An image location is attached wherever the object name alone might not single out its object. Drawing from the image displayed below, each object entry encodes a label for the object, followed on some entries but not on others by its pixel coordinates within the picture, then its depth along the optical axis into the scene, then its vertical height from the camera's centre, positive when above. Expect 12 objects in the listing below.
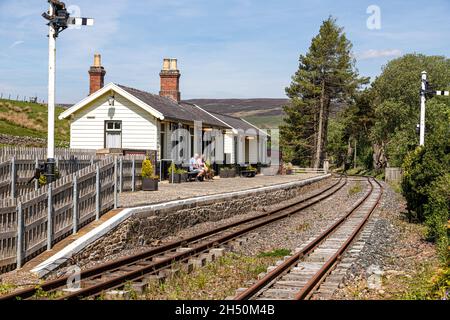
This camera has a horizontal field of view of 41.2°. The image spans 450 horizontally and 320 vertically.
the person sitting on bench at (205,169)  28.75 -0.78
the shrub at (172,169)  25.75 -0.70
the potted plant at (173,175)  25.77 -0.96
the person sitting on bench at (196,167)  28.34 -0.67
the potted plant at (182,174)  26.17 -0.93
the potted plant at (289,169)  46.32 -1.25
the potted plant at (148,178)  21.02 -0.90
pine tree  58.16 +6.51
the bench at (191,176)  27.68 -1.07
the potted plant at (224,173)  33.62 -1.12
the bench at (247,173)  35.88 -1.20
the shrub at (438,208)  12.85 -1.26
